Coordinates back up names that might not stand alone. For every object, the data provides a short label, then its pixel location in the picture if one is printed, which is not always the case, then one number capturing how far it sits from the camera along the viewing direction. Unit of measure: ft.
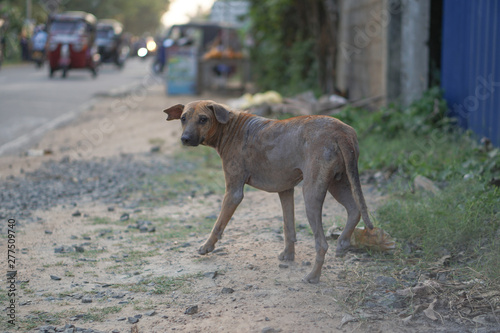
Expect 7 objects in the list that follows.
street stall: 58.75
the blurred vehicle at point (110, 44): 112.27
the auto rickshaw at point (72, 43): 77.05
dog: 12.97
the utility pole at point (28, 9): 129.49
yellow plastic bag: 14.87
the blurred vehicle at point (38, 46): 97.48
